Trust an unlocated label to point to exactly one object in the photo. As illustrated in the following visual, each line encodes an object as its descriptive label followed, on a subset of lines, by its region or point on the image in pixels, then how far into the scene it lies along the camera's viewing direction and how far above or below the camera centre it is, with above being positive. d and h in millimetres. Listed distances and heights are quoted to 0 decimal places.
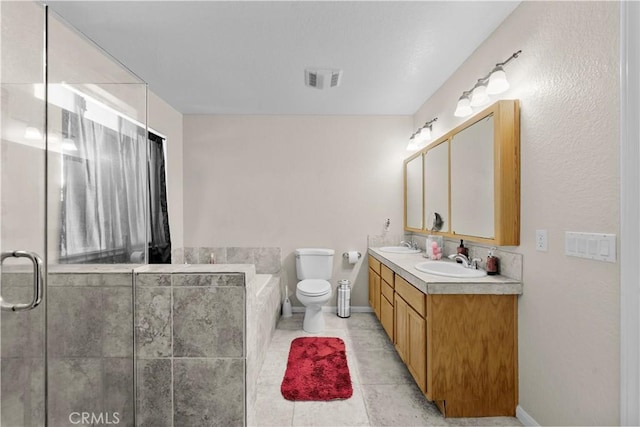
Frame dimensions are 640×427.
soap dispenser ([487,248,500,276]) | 1885 -333
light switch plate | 1162 -138
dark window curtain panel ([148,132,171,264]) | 2867 +84
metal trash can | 3396 -988
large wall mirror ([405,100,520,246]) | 1740 +249
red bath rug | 1959 -1187
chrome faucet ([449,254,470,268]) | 2147 -337
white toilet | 2836 -722
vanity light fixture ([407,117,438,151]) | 2955 +818
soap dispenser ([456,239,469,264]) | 2320 -295
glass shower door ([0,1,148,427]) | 929 -32
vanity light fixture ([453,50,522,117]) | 1764 +798
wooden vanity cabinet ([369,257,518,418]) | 1719 -824
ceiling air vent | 2487 +1219
